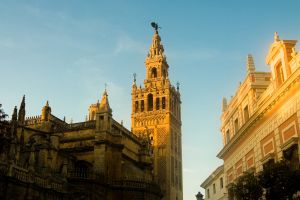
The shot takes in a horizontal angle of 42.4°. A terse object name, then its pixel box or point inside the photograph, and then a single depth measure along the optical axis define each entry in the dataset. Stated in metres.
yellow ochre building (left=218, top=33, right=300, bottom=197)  15.28
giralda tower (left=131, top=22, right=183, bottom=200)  52.44
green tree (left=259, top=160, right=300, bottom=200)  12.38
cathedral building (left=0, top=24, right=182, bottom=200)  21.12
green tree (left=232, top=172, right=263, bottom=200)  13.99
